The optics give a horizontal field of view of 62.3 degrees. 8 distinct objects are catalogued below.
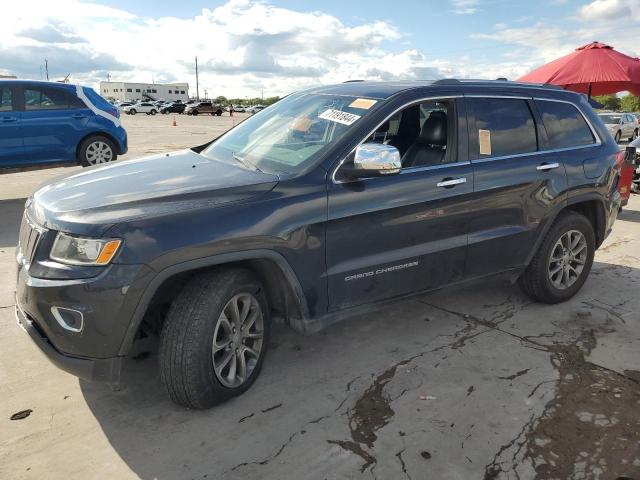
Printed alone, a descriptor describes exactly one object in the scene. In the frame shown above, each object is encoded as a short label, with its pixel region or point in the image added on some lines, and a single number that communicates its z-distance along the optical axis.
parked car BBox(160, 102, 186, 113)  60.83
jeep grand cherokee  2.56
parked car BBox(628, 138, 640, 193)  10.10
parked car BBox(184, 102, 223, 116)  55.66
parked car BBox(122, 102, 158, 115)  56.97
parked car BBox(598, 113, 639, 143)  23.22
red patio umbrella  9.14
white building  105.62
